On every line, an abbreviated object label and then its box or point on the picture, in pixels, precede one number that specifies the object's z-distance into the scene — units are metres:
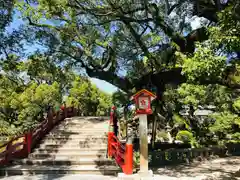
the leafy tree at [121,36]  6.07
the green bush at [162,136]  12.44
